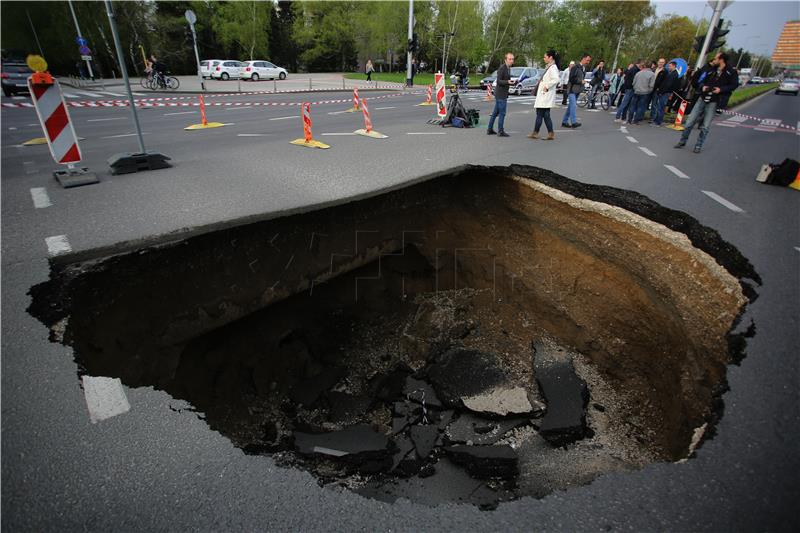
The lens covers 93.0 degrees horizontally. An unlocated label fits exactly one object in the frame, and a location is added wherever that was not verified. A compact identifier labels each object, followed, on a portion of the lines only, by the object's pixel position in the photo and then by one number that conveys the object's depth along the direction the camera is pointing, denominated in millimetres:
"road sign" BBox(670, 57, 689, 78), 11878
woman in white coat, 8117
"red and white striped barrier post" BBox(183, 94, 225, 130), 10878
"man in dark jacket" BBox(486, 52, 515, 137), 8961
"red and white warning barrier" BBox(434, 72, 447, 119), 11900
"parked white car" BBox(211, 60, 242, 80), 28828
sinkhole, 2863
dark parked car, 17125
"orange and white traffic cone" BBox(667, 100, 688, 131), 11625
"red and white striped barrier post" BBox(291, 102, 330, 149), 8297
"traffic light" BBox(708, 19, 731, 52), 12433
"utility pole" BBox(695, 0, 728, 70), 12172
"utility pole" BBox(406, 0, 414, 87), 24409
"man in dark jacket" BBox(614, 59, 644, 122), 12117
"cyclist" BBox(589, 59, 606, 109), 15223
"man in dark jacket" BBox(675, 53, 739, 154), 7227
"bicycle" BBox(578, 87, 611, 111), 16403
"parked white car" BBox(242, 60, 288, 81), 28859
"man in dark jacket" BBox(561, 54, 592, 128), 11312
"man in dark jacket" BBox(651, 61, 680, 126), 11312
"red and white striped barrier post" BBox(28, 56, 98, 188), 4977
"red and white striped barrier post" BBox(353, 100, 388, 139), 9645
